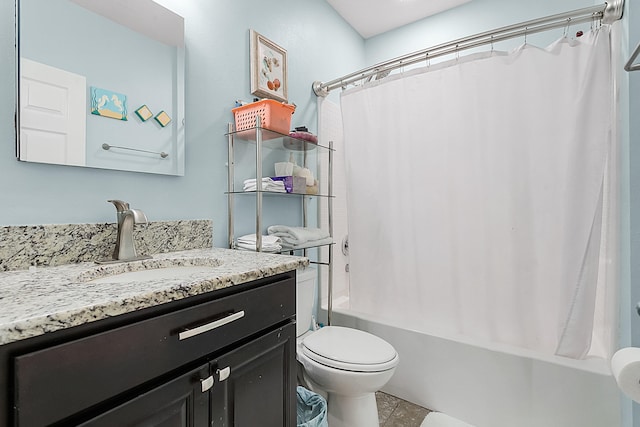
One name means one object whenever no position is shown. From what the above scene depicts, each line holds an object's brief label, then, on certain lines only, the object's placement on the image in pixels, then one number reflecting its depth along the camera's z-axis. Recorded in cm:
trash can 128
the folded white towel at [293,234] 159
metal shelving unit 144
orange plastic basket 143
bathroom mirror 93
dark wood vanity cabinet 49
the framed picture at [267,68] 164
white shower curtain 139
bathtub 132
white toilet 127
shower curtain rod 133
